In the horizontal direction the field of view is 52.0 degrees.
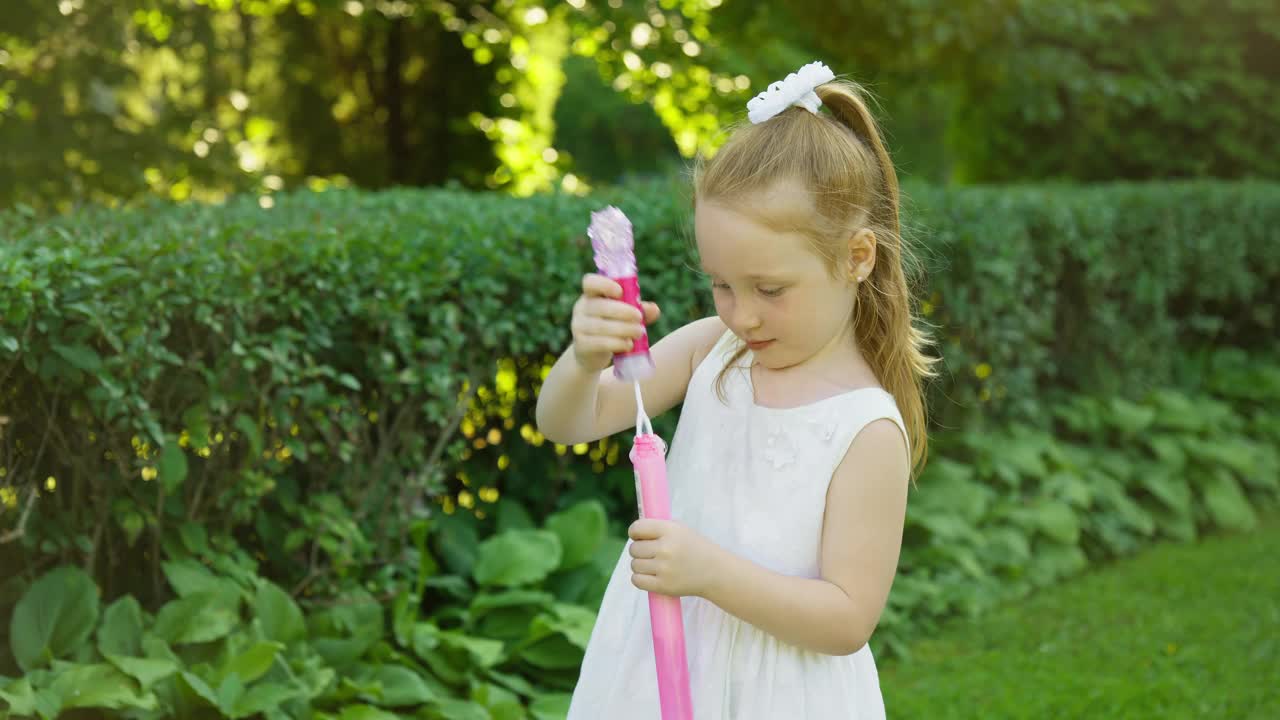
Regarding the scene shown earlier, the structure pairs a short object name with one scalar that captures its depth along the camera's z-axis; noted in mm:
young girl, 1891
